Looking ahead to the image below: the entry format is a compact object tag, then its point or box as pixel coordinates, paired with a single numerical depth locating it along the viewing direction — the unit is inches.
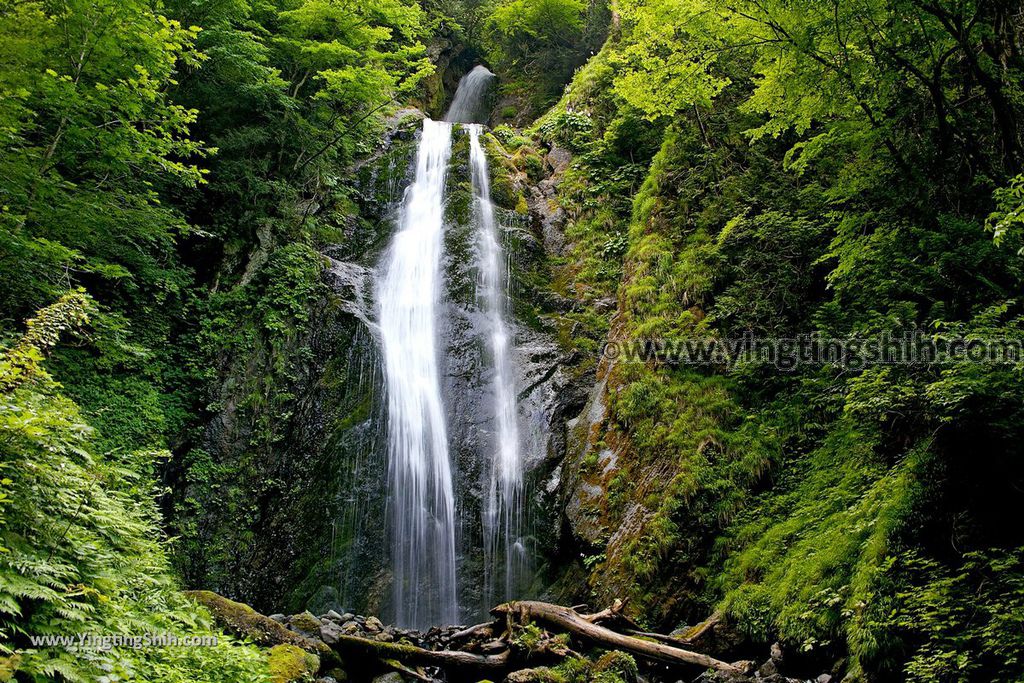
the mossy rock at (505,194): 558.9
